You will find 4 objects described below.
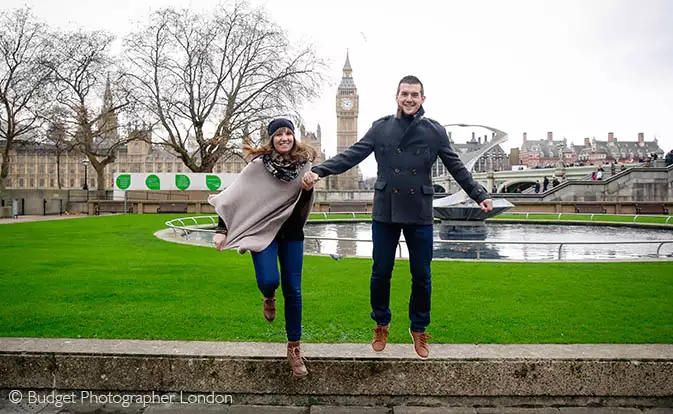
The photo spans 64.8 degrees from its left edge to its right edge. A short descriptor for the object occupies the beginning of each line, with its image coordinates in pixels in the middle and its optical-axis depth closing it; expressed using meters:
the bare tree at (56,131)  35.84
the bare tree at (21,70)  34.28
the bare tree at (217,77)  34.06
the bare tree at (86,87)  35.09
